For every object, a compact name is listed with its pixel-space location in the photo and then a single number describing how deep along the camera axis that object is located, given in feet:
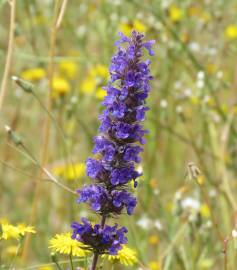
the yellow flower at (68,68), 17.63
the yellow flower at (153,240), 13.31
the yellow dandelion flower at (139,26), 15.31
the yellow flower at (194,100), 13.25
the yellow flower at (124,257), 6.67
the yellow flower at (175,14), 15.69
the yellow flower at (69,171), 13.66
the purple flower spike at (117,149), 5.77
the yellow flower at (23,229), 6.57
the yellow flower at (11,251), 10.54
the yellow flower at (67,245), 6.50
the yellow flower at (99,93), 13.31
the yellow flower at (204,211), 13.74
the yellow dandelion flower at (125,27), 14.24
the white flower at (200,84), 12.22
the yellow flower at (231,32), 16.36
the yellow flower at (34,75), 15.51
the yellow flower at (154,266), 12.18
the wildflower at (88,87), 15.64
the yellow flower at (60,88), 13.71
